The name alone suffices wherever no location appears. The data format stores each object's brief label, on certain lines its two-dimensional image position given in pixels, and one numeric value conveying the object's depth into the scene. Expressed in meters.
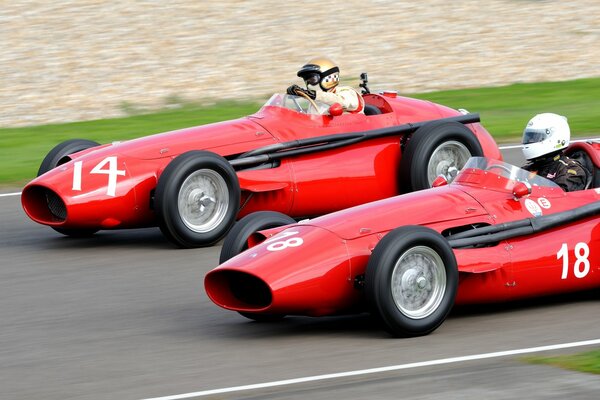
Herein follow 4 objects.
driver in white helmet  18.30
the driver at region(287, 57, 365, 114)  24.30
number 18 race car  15.44
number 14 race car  21.97
